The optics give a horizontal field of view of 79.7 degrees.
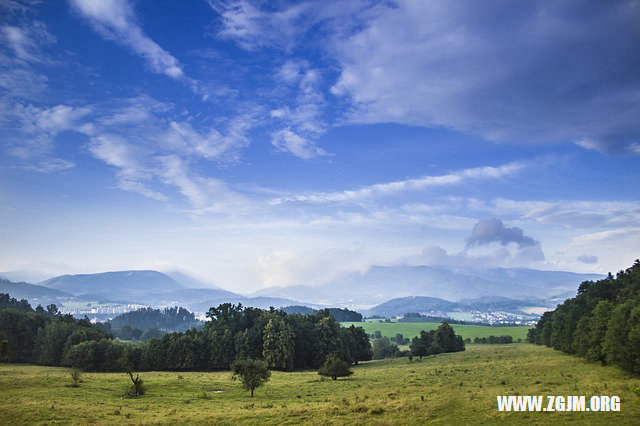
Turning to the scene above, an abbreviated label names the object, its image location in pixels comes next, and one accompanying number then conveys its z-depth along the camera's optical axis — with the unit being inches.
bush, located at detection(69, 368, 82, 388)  1967.9
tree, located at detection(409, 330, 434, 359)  3907.5
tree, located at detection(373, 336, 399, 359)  5004.9
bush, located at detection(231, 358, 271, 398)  1910.7
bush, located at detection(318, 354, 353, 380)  2551.7
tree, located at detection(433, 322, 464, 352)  4300.9
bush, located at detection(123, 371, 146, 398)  1833.3
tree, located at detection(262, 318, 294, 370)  3393.2
